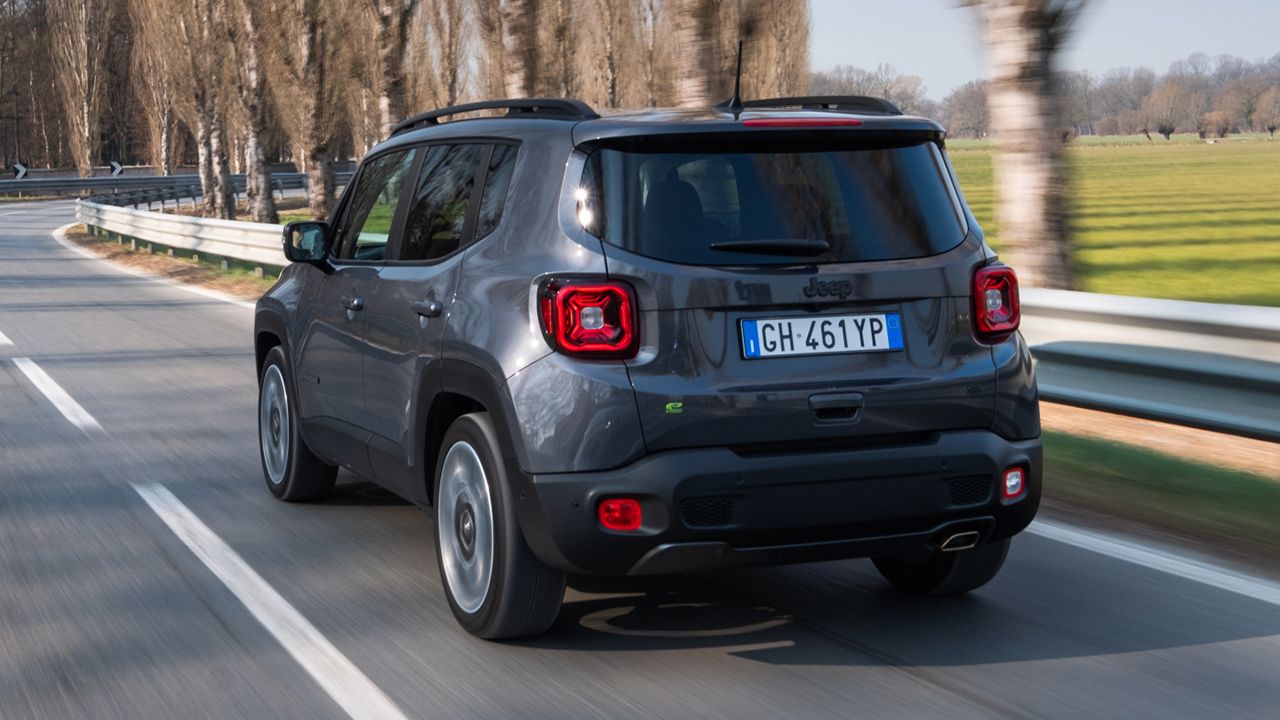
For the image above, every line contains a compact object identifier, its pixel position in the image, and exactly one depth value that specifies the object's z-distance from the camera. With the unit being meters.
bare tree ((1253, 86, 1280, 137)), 174.88
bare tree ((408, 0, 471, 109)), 47.16
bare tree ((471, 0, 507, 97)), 35.66
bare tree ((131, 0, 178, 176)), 42.34
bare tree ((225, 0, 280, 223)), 34.81
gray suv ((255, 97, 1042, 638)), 4.32
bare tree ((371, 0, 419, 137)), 26.34
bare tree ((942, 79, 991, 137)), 173.50
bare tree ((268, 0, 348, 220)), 31.69
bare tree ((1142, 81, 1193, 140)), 184.62
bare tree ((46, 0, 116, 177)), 67.06
